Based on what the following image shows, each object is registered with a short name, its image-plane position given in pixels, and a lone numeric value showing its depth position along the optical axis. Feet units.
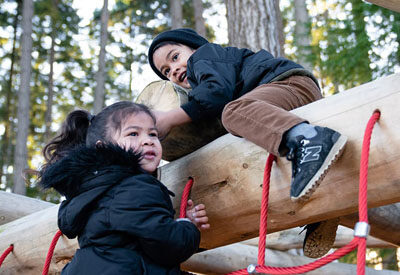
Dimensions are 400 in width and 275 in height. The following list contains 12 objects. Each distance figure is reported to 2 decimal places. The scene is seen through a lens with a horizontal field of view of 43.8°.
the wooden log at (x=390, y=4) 4.52
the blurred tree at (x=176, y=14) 48.14
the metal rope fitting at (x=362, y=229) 5.57
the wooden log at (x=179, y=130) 8.74
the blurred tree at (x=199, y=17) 45.85
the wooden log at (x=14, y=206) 14.05
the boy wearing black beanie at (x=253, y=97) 6.07
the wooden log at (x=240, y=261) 13.74
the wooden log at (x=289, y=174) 5.89
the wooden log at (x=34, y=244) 10.84
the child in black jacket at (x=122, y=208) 6.91
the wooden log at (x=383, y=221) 9.98
